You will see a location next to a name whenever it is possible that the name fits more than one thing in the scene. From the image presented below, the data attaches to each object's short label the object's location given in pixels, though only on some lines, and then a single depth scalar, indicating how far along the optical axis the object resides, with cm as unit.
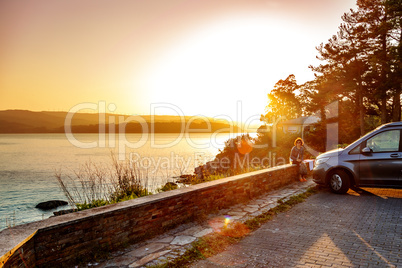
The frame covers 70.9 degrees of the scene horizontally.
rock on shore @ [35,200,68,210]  1837
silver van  801
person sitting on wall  1131
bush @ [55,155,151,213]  758
